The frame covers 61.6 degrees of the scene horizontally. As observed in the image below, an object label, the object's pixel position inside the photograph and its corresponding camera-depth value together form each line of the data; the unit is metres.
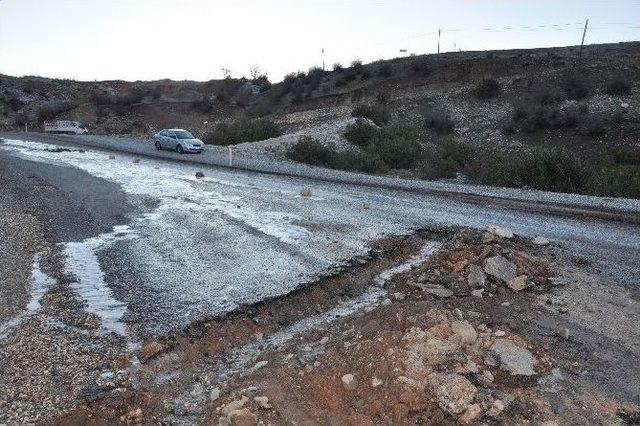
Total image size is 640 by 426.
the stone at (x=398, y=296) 6.88
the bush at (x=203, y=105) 62.25
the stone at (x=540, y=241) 9.77
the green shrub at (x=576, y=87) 35.66
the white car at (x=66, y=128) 49.22
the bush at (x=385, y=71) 51.53
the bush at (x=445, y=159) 22.25
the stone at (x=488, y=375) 4.66
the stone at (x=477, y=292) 6.81
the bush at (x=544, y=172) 18.08
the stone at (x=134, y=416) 4.60
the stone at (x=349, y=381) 4.77
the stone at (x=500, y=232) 9.30
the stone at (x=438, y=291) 6.84
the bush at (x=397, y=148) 25.91
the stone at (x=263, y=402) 4.61
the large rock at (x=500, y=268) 7.28
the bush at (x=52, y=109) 61.41
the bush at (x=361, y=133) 30.12
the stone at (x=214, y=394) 4.89
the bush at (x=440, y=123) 34.00
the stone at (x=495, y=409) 4.25
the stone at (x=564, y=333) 5.59
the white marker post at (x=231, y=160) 24.14
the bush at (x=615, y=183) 16.41
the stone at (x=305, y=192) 15.80
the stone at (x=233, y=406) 4.56
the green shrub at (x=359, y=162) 24.12
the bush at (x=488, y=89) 39.69
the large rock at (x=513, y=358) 4.85
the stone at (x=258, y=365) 5.39
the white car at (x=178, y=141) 30.61
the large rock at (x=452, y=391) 4.32
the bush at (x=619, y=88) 34.47
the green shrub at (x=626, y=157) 23.58
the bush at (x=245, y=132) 37.19
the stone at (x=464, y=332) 5.15
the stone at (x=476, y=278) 7.08
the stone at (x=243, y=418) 4.36
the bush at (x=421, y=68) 47.63
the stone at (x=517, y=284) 7.07
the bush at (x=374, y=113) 36.88
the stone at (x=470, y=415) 4.20
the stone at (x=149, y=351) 5.67
